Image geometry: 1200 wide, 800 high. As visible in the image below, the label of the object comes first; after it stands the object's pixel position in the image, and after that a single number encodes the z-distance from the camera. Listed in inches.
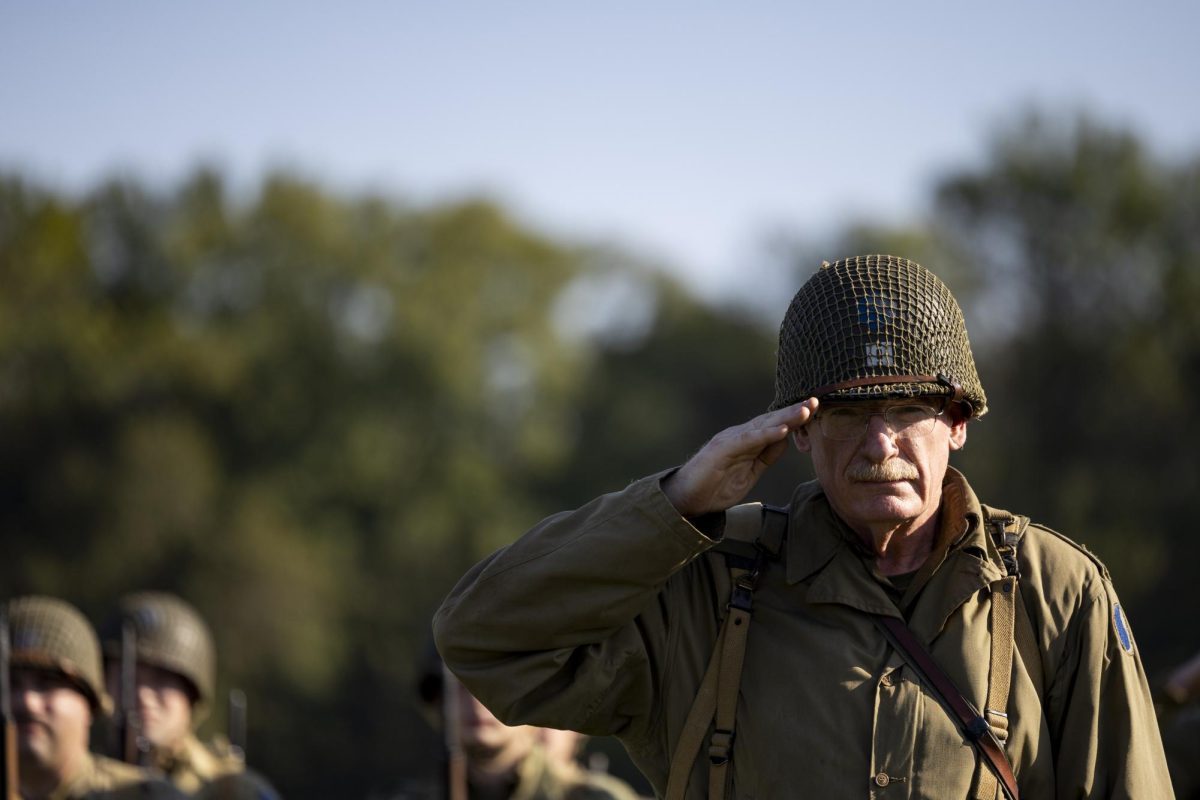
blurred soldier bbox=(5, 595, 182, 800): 620.4
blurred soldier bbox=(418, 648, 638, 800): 642.2
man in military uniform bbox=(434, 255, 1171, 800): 338.0
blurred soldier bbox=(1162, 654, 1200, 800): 598.5
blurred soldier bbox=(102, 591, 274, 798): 757.9
